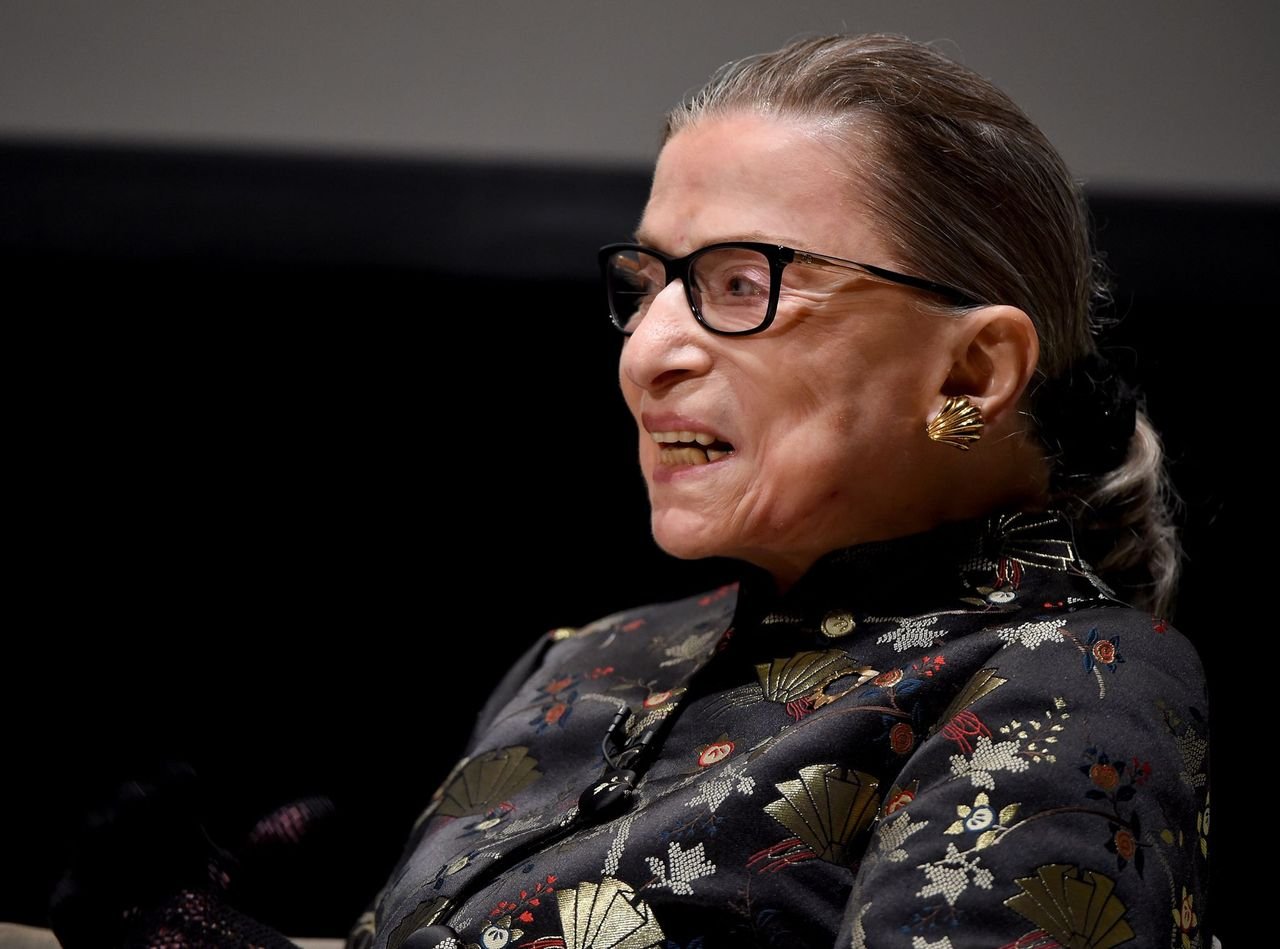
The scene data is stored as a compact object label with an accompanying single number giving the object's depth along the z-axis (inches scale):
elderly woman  110.5
